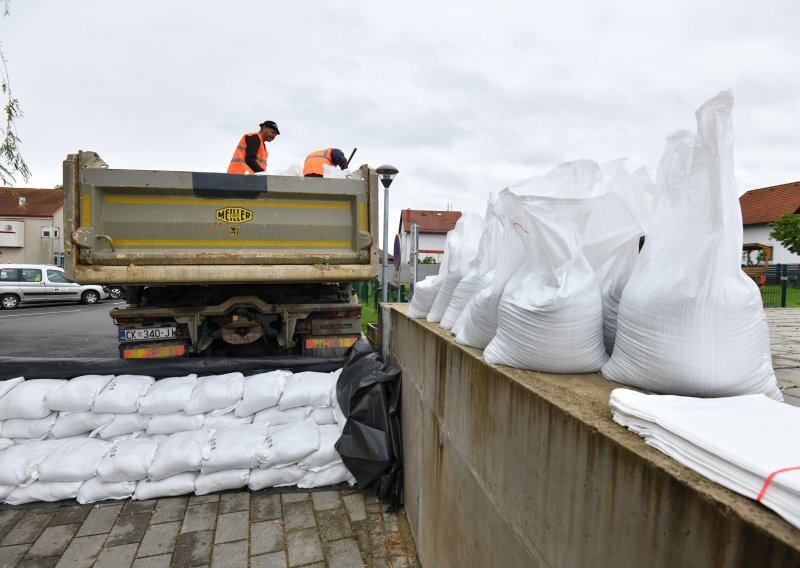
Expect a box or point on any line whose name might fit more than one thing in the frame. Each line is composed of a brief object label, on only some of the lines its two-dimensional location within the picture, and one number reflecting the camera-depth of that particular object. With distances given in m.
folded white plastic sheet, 0.70
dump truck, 3.65
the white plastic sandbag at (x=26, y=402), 3.21
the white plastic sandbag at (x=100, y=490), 2.92
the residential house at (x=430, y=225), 41.12
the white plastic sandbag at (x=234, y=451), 3.01
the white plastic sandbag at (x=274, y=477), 3.08
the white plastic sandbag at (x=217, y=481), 3.02
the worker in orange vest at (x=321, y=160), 4.73
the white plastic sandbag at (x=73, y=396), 3.28
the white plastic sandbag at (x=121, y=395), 3.30
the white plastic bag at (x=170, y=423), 3.34
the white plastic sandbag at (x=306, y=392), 3.51
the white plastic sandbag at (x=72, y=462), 2.92
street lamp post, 6.29
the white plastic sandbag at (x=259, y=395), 3.46
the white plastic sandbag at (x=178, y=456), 2.98
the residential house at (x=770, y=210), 27.50
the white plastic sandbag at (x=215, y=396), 3.42
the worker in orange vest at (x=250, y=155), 4.72
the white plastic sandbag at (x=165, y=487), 2.97
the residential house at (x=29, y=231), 30.89
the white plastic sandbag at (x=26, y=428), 3.22
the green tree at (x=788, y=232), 20.92
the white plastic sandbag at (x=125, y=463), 2.95
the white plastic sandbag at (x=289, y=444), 3.08
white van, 15.23
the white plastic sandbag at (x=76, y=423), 3.28
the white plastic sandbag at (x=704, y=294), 1.10
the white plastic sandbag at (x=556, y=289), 1.44
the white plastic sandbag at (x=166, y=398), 3.35
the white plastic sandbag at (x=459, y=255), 2.46
